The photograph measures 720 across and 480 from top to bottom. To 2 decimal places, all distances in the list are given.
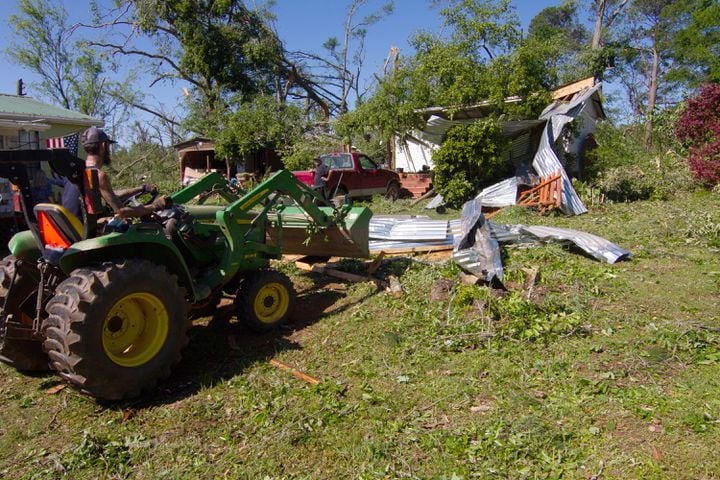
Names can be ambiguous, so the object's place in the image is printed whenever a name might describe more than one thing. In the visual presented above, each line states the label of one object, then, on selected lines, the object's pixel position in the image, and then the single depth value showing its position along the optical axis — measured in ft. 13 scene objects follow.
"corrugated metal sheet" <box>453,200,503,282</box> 20.72
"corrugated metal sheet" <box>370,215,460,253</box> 27.53
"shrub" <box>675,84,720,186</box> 43.73
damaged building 44.06
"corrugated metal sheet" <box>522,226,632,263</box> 24.05
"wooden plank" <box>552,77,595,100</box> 52.85
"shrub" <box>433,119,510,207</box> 46.29
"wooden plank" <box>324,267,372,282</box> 23.30
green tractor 11.83
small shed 76.13
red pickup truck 50.17
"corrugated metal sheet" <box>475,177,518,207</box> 42.37
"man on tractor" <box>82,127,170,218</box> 12.64
